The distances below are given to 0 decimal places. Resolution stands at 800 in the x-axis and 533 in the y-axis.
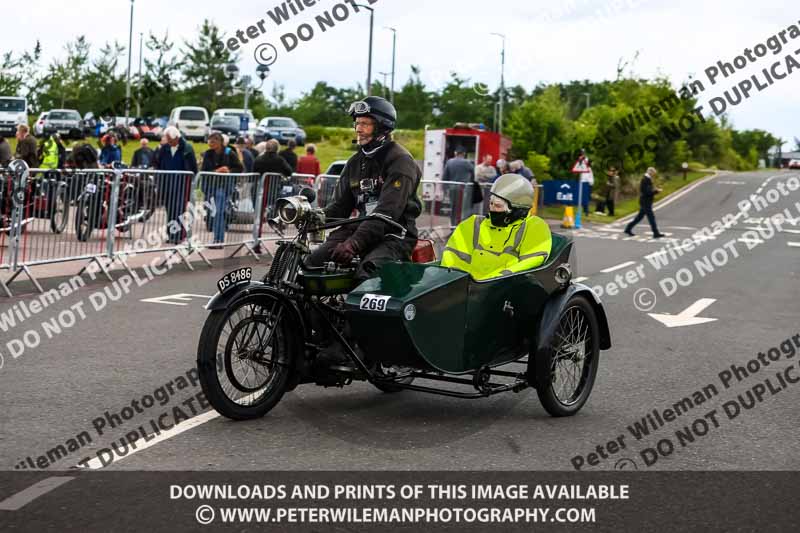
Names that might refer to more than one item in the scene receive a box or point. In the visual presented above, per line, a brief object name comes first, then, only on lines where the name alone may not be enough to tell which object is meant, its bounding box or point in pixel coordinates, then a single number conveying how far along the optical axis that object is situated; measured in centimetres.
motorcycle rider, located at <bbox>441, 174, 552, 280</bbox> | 681
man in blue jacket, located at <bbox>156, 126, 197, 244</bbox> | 1466
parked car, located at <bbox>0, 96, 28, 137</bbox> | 5209
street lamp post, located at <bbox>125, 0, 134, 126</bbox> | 6317
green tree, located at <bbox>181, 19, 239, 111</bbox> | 7612
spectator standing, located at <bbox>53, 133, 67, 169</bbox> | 2367
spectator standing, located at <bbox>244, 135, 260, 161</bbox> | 2214
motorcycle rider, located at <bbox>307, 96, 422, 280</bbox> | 659
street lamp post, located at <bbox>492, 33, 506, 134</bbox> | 4284
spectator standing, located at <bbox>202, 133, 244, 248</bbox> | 1573
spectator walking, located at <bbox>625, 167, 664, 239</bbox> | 2766
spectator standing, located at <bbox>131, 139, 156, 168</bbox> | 1995
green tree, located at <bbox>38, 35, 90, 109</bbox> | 6669
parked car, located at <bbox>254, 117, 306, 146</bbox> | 5594
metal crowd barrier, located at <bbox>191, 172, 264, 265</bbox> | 1559
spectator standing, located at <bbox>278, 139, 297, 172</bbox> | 2083
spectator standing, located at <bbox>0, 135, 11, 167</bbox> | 1942
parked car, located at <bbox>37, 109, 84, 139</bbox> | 5356
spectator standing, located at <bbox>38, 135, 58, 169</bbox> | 2323
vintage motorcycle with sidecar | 603
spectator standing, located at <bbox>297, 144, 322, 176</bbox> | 2189
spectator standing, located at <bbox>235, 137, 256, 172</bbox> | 2154
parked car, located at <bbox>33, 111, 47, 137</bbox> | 5438
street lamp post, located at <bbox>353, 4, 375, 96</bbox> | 4378
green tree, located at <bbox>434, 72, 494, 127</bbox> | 8162
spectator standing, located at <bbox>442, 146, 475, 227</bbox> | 2283
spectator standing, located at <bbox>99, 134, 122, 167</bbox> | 2147
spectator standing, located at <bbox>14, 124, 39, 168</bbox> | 2045
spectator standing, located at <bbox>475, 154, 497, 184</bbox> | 2747
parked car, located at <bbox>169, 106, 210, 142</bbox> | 5540
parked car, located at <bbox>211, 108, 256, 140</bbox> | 5558
